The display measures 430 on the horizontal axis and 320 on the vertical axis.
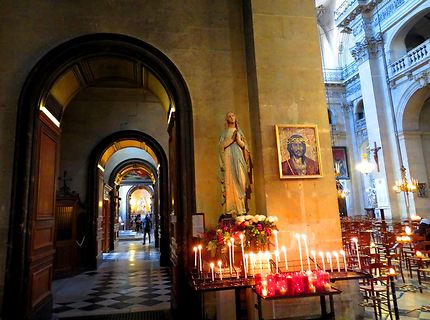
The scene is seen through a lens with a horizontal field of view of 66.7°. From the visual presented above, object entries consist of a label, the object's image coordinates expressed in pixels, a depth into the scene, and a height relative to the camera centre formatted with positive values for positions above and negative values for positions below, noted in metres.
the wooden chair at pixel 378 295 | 4.54 -1.22
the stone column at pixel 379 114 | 16.55 +4.94
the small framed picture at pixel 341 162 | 23.46 +3.53
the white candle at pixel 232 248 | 4.27 -0.43
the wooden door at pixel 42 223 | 5.07 +0.05
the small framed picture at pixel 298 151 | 5.32 +1.00
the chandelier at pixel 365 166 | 15.22 +1.99
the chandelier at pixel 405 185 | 14.59 +1.01
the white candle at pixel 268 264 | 4.03 -0.64
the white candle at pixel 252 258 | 4.05 -0.53
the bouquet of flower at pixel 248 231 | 4.48 -0.22
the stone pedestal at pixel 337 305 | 4.81 -1.38
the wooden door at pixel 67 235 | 9.09 -0.29
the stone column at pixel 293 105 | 5.26 +1.82
